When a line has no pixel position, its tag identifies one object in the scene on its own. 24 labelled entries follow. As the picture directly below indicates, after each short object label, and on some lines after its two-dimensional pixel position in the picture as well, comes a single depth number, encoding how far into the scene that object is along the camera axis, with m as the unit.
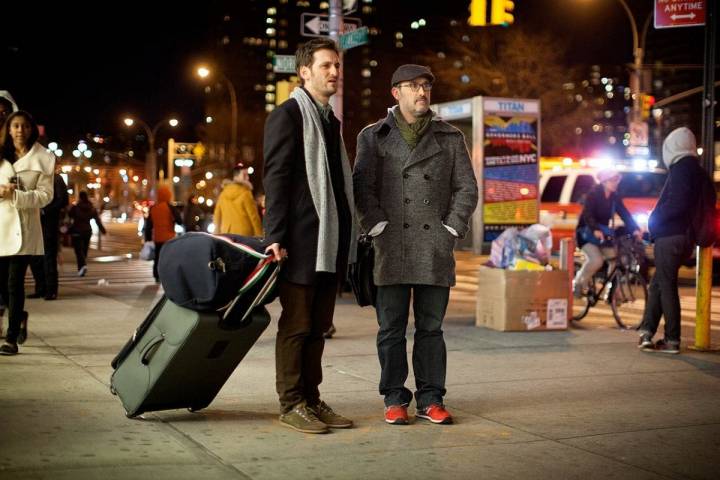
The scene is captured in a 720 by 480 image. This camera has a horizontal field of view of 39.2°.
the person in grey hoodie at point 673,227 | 8.61
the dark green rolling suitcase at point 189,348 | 5.29
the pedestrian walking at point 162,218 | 16.91
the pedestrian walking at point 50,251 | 12.92
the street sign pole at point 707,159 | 8.98
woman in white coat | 7.84
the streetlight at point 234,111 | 45.09
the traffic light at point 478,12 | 20.00
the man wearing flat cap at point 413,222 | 5.80
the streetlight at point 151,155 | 63.53
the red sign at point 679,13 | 9.43
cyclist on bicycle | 11.49
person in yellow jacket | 10.55
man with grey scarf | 5.38
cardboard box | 10.02
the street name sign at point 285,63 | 13.09
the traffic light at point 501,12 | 19.88
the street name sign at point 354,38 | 11.72
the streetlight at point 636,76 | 28.81
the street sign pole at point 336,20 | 12.50
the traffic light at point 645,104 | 29.71
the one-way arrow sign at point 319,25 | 12.98
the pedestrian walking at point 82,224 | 20.20
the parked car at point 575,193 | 17.08
